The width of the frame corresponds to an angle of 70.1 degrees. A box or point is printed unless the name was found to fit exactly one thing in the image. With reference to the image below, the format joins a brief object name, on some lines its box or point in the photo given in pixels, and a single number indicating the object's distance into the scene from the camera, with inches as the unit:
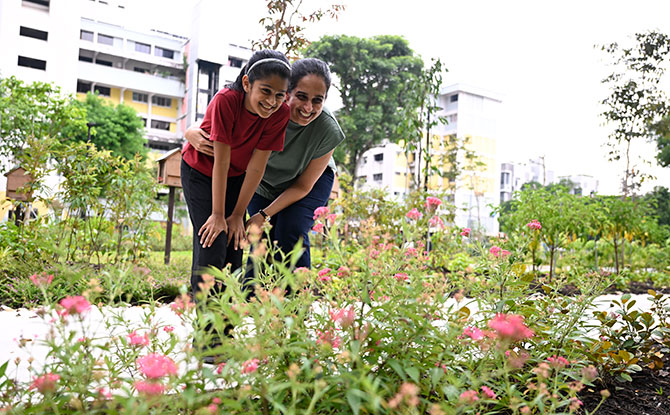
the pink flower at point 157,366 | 27.2
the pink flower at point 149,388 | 27.0
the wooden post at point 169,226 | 195.2
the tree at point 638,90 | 369.1
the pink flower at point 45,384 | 29.6
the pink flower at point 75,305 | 31.0
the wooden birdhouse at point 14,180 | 188.4
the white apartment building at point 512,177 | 1561.3
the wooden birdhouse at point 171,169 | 183.2
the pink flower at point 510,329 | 30.4
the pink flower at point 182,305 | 36.4
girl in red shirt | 66.3
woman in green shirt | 74.3
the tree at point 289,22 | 178.7
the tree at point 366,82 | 750.5
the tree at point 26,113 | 448.5
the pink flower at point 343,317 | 35.6
